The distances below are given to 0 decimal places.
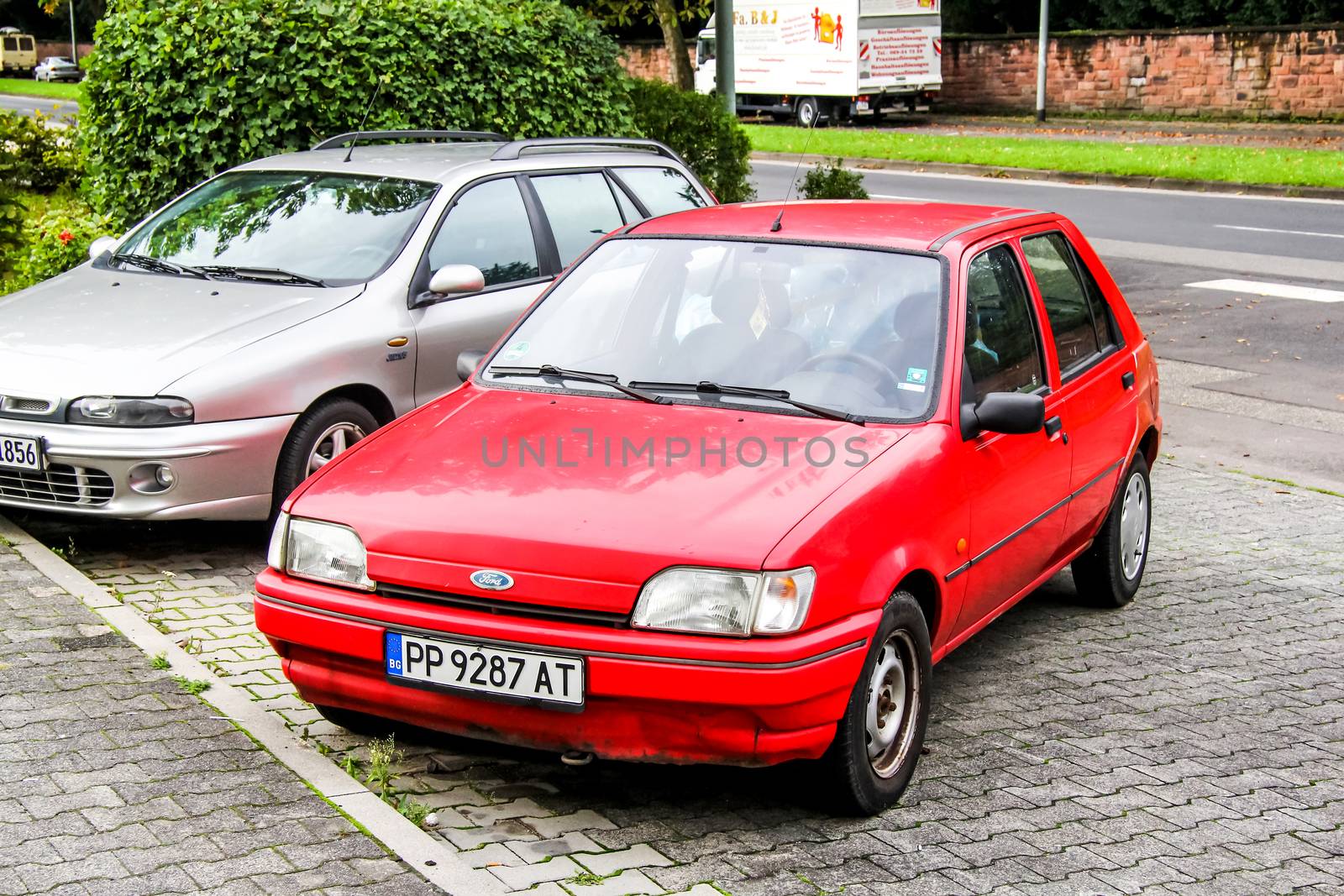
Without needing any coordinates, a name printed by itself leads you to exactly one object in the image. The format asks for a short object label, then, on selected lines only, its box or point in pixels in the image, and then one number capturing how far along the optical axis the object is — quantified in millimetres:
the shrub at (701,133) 14633
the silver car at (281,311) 6332
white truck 40188
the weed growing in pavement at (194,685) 5125
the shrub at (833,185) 14094
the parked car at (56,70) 71562
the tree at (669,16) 22892
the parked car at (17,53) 79812
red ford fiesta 3984
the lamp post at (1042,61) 39500
